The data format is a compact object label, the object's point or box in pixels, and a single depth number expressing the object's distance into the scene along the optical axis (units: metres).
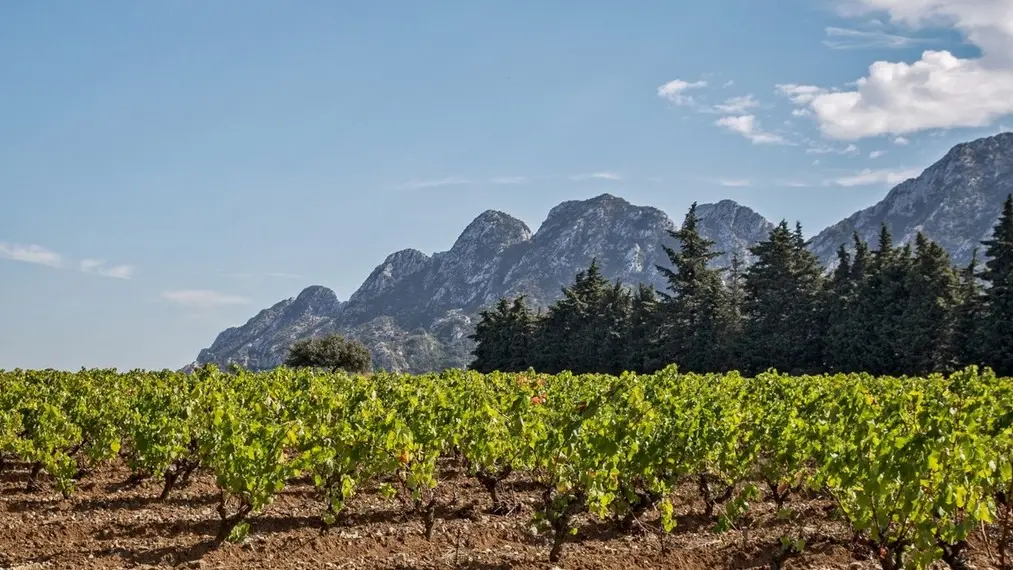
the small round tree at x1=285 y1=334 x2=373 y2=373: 57.22
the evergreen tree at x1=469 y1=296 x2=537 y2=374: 59.59
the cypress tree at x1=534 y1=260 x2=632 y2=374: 55.47
